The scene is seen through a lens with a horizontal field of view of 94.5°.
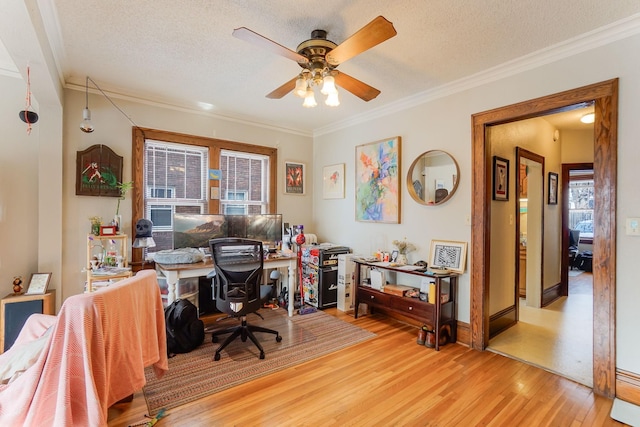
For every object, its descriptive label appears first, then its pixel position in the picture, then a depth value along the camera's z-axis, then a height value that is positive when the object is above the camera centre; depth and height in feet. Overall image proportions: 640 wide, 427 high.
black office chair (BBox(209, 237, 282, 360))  8.66 -2.00
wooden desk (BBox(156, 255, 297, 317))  9.62 -2.01
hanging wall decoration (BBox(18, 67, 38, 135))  9.09 +2.93
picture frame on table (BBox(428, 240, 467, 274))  9.69 -1.46
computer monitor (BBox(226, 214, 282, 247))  12.09 -0.65
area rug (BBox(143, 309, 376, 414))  6.97 -4.22
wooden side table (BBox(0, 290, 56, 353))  8.29 -2.90
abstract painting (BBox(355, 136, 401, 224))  11.91 +1.32
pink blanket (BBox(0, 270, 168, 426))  3.95 -2.32
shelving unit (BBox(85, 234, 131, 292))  9.31 -1.62
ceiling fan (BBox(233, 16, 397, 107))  5.40 +3.29
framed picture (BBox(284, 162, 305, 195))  15.25 +1.79
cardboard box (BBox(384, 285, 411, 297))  10.50 -2.80
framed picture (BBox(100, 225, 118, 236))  9.68 -0.64
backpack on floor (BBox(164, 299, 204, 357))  8.74 -3.54
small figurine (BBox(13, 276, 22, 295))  8.81 -2.29
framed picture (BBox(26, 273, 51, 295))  8.79 -2.21
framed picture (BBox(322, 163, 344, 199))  14.57 +1.54
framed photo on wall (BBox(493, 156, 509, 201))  10.17 +1.21
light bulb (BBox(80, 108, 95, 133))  9.06 +2.76
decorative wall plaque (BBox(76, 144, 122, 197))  10.12 +1.38
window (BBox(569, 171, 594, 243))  25.22 +0.62
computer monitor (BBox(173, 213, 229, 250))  10.93 -0.68
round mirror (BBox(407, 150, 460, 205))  10.19 +1.27
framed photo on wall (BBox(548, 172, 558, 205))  13.93 +1.16
